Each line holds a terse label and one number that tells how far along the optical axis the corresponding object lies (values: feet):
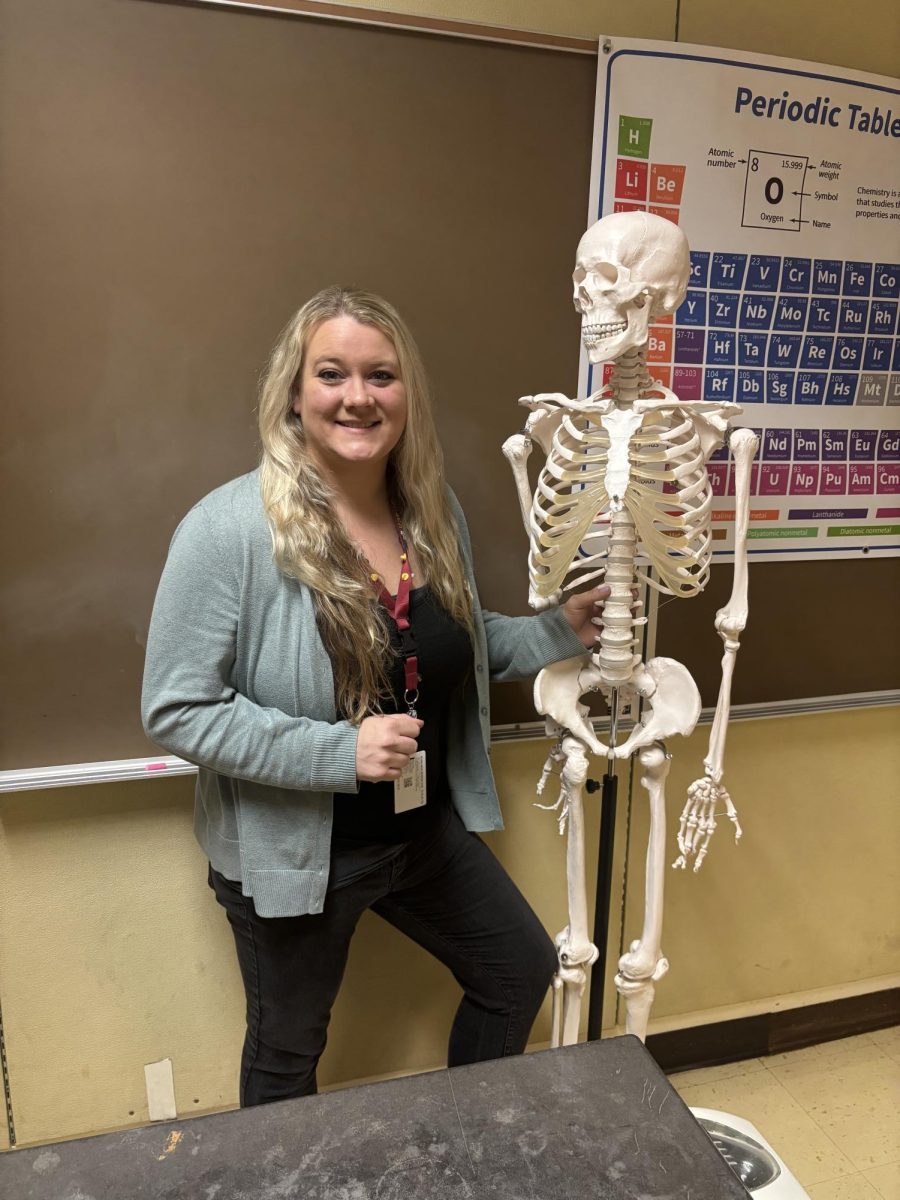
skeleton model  4.35
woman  4.37
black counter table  3.24
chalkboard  4.79
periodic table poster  5.62
